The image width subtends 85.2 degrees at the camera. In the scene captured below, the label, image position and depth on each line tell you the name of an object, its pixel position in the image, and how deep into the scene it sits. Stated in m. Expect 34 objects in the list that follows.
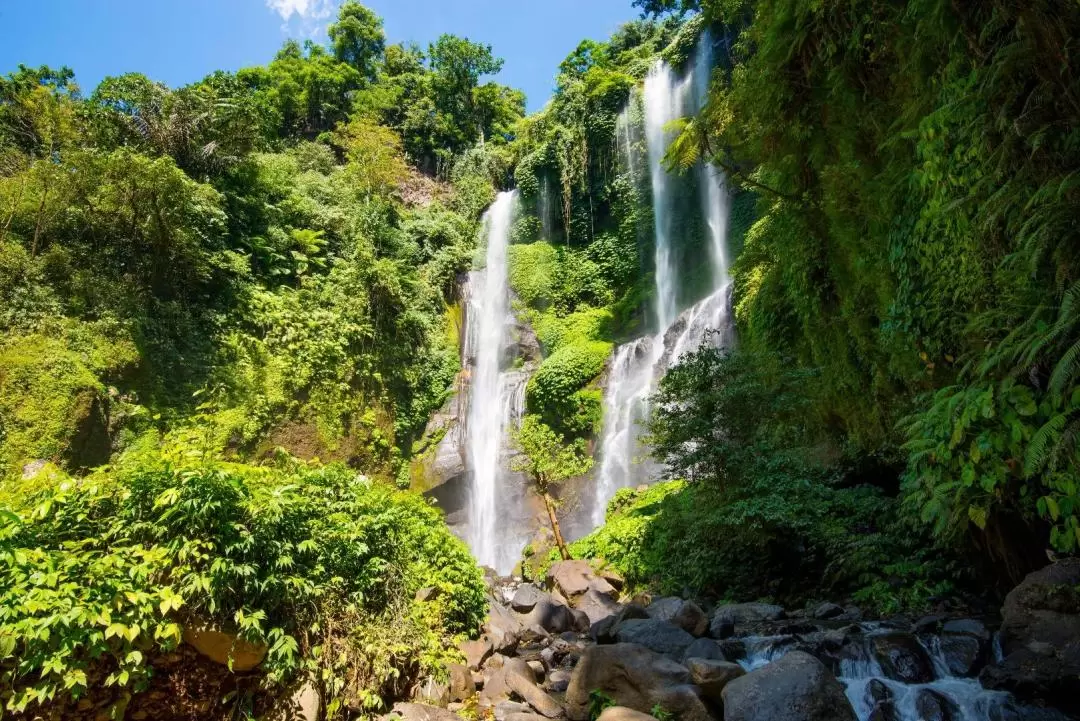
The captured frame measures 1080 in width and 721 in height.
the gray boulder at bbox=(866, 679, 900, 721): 4.65
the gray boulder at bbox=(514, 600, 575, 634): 8.46
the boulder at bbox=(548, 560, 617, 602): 11.16
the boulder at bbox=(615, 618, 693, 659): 6.16
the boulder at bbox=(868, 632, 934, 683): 5.09
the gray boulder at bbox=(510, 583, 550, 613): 9.46
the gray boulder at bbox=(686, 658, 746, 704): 5.00
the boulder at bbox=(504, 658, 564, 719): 5.34
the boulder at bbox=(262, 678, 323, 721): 4.11
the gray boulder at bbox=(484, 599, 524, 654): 6.82
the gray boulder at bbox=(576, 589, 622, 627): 9.45
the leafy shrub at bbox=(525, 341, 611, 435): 18.25
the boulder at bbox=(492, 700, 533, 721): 5.09
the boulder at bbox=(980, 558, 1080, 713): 4.28
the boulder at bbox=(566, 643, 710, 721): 4.84
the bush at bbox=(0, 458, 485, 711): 3.08
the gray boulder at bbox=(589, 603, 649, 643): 7.03
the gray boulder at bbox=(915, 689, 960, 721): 4.50
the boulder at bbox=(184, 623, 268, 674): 3.76
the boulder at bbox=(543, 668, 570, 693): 5.89
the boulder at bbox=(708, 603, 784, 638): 6.96
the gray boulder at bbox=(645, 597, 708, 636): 6.99
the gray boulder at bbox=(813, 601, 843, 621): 7.03
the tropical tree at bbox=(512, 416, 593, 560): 14.26
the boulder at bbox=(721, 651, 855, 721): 4.20
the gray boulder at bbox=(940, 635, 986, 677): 4.99
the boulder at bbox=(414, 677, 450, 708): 5.04
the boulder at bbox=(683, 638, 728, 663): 5.81
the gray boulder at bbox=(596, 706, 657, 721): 4.65
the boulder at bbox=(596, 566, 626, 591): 11.51
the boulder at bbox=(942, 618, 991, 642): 5.41
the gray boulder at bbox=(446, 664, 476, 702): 5.43
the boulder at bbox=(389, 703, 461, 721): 4.57
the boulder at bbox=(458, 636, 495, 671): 6.05
